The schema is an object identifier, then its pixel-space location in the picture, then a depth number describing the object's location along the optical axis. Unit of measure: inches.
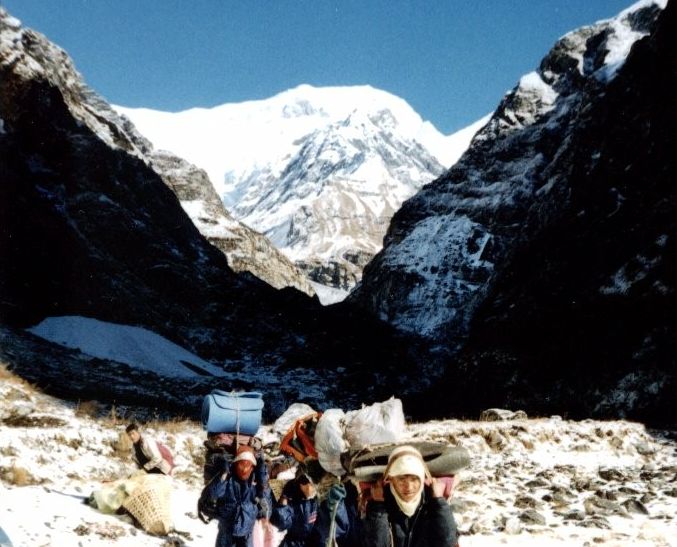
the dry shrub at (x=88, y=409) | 754.6
